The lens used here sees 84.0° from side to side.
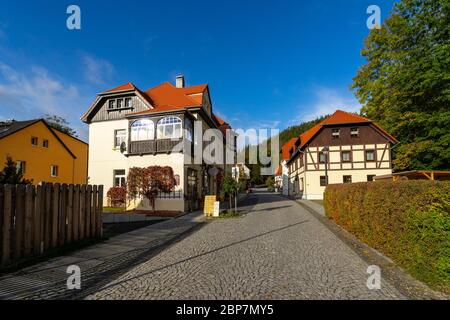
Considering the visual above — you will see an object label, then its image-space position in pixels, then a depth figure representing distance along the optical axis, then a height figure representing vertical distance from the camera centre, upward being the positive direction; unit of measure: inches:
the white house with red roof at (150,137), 658.8 +123.3
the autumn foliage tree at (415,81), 633.6 +269.0
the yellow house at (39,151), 939.3 +125.0
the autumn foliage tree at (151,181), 621.0 -2.7
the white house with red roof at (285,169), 1689.0 +67.9
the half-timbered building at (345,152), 1033.5 +108.7
